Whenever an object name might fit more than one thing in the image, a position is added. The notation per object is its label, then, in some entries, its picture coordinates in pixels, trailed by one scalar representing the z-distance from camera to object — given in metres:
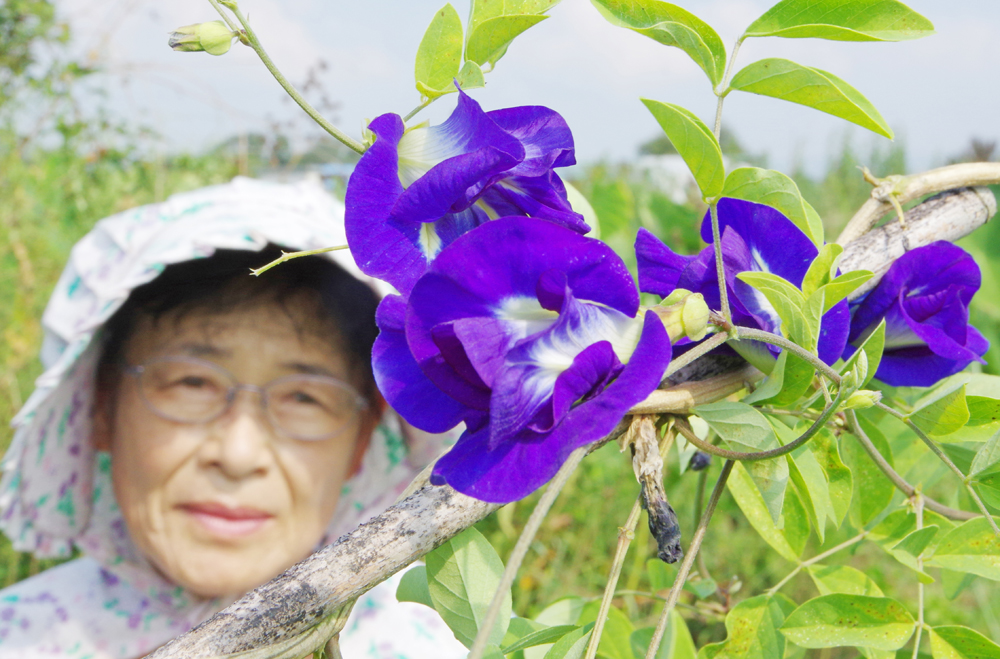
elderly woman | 0.71
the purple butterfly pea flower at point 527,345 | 0.28
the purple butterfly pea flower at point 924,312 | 0.45
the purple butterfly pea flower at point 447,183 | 0.31
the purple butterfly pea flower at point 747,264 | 0.39
